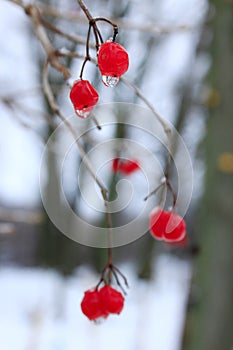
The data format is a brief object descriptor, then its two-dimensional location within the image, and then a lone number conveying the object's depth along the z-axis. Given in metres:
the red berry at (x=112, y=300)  0.28
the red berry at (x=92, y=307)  0.28
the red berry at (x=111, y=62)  0.24
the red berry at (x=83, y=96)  0.25
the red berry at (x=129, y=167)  0.42
